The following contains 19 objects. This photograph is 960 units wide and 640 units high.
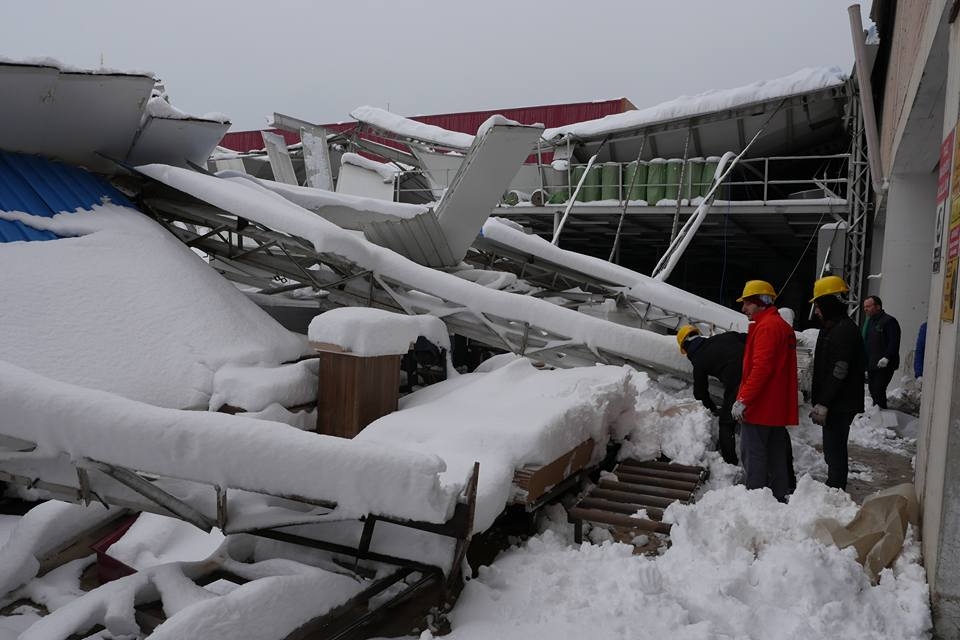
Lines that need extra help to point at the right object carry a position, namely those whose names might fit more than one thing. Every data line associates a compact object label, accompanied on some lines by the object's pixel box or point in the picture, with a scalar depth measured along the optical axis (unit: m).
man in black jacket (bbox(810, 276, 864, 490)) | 4.76
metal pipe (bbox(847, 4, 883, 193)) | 9.04
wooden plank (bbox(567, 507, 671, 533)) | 3.86
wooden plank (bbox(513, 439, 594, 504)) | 3.84
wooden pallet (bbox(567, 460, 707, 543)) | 3.95
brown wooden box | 5.07
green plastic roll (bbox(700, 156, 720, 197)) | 13.84
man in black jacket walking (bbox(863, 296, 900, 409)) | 7.59
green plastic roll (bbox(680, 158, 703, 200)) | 13.77
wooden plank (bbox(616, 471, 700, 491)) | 4.64
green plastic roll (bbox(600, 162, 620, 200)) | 14.87
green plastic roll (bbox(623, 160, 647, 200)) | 14.51
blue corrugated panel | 6.03
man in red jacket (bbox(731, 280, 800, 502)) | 4.43
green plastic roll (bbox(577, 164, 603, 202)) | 15.09
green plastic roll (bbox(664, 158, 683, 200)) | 14.16
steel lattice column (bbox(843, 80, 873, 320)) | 12.23
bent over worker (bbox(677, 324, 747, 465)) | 5.45
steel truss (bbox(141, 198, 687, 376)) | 6.96
